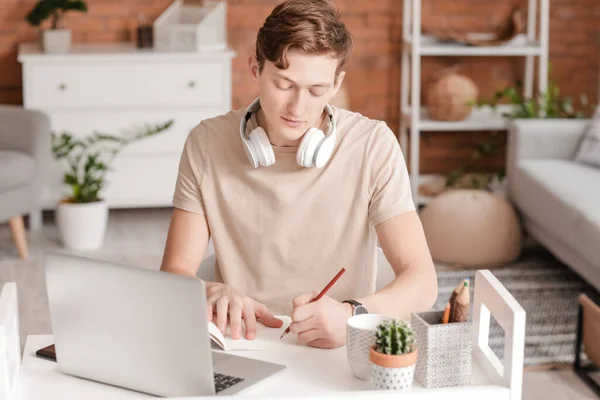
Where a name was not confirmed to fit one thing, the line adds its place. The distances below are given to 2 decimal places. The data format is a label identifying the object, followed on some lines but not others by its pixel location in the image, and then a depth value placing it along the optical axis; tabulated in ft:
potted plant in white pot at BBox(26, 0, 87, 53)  14.07
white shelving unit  15.08
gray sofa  11.00
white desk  4.13
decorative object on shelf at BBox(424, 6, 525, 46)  15.29
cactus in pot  4.10
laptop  3.92
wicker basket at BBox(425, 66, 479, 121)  15.06
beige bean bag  12.66
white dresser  14.07
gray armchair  12.53
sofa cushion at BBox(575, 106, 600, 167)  13.12
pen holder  4.21
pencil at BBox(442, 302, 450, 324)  4.29
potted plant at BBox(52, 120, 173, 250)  13.44
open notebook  4.70
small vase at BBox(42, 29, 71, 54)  14.10
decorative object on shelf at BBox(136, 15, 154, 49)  14.76
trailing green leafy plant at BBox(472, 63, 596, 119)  14.30
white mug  4.27
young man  5.57
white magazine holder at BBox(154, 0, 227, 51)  14.38
